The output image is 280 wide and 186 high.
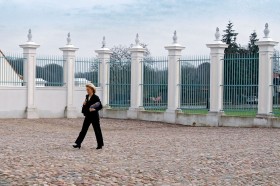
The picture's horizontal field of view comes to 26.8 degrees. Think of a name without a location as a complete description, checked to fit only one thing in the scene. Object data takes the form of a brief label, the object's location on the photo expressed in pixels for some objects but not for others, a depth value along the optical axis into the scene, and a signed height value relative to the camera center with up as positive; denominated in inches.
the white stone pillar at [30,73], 954.7 +24.7
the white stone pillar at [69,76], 1008.2 +20.9
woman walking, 522.9 -23.1
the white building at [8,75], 938.1 +21.2
